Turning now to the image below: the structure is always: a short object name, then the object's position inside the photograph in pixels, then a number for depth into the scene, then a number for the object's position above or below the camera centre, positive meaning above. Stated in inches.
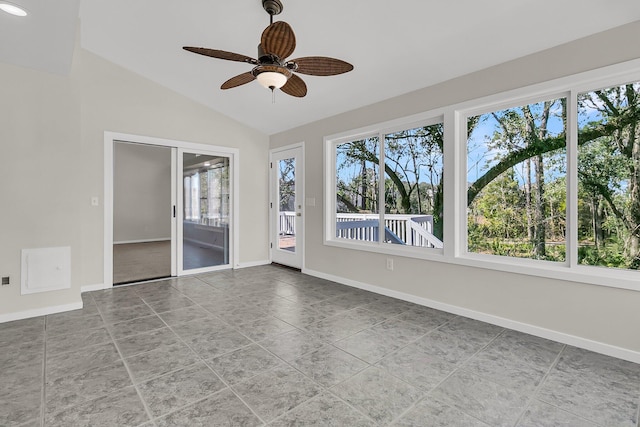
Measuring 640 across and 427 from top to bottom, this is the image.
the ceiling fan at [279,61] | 81.7 +44.1
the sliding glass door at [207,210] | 206.7 +2.4
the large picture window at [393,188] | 145.1 +13.2
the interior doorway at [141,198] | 334.3 +17.5
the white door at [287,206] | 212.7 +5.4
